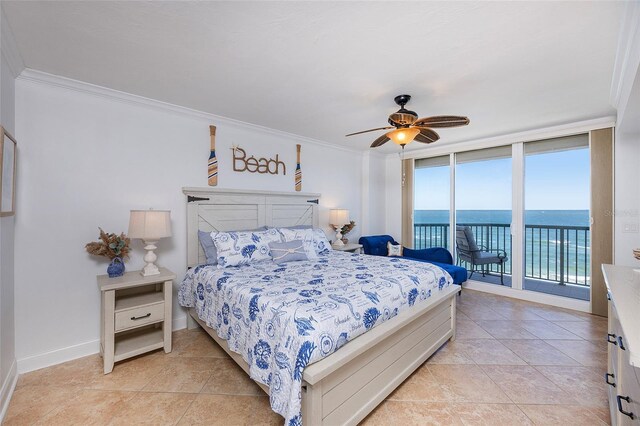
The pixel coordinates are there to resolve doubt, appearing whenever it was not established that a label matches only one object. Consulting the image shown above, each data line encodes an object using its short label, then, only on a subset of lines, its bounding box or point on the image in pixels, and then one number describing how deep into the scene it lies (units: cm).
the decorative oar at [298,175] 415
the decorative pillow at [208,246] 284
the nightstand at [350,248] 421
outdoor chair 452
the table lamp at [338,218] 438
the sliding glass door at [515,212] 379
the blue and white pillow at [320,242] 348
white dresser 99
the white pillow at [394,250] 449
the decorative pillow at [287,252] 294
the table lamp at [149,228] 239
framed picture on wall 173
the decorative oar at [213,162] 324
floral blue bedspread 143
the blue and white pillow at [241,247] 271
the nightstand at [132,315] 217
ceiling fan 239
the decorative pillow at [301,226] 379
